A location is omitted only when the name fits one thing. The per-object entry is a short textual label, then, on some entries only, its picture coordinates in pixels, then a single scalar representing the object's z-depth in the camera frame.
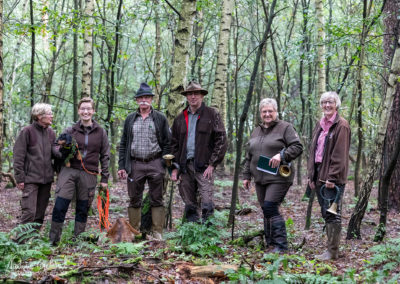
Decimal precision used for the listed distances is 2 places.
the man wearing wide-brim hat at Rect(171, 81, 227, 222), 6.43
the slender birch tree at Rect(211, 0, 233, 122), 10.08
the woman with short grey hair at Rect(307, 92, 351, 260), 5.41
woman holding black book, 5.78
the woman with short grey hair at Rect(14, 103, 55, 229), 6.09
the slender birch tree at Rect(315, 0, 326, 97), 11.61
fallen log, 4.40
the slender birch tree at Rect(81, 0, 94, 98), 9.92
